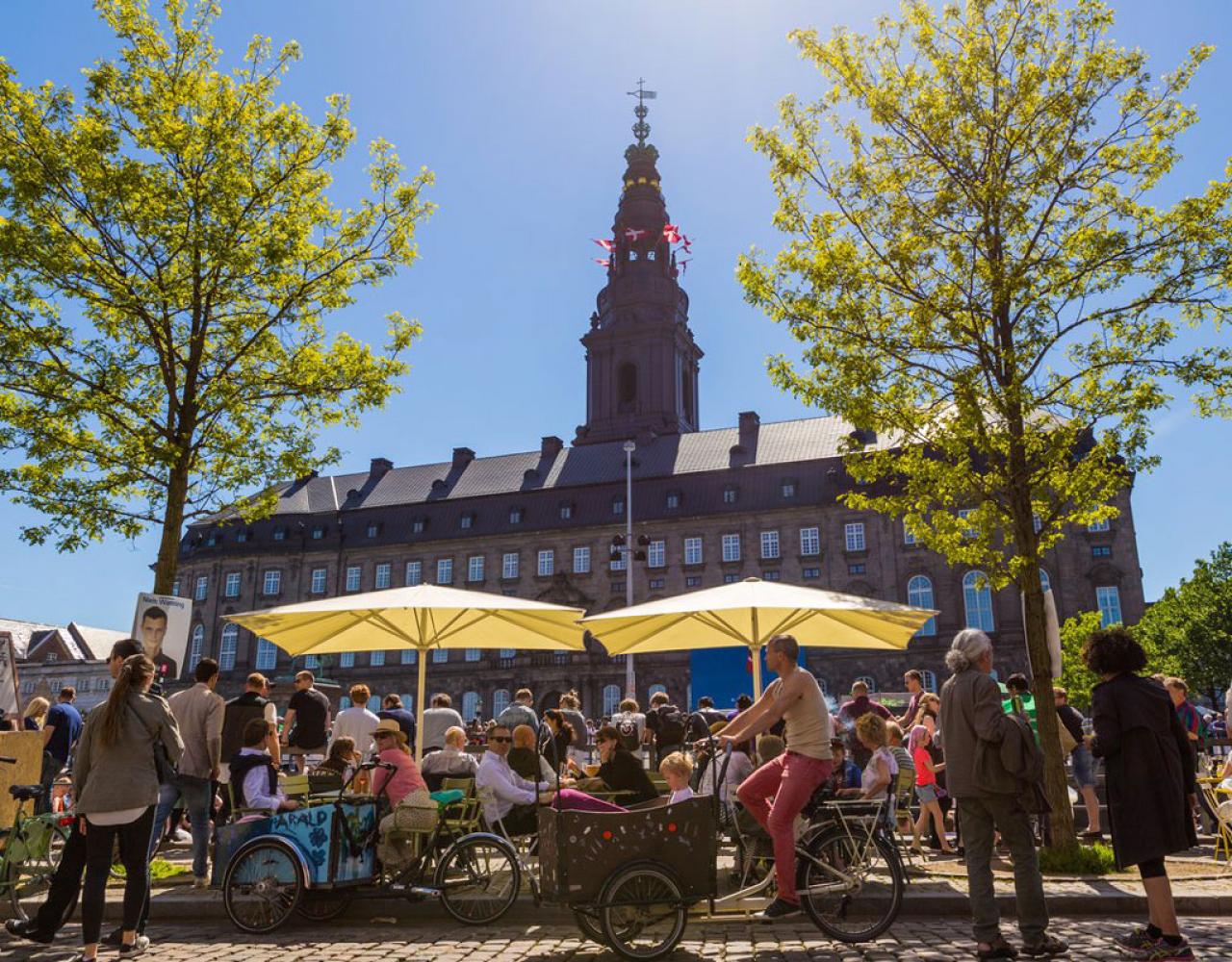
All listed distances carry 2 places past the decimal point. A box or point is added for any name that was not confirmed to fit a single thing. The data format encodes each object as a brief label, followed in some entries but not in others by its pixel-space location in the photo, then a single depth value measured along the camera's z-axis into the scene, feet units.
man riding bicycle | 23.00
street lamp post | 139.13
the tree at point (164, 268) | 41.70
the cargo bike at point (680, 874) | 21.35
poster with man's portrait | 41.83
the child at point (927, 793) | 38.06
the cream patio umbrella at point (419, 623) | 38.32
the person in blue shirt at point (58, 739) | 41.60
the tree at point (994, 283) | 37.06
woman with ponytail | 21.83
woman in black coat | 19.66
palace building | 170.40
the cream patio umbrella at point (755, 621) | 35.50
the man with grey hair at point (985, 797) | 20.26
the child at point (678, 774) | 24.94
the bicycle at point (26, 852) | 25.70
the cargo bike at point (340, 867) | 24.97
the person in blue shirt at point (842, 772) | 30.22
